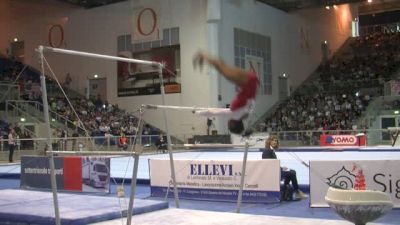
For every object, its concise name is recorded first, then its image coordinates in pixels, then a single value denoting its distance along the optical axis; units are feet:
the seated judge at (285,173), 34.47
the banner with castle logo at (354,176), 29.48
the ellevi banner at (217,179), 33.76
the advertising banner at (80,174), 40.40
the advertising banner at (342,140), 81.62
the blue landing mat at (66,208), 27.02
